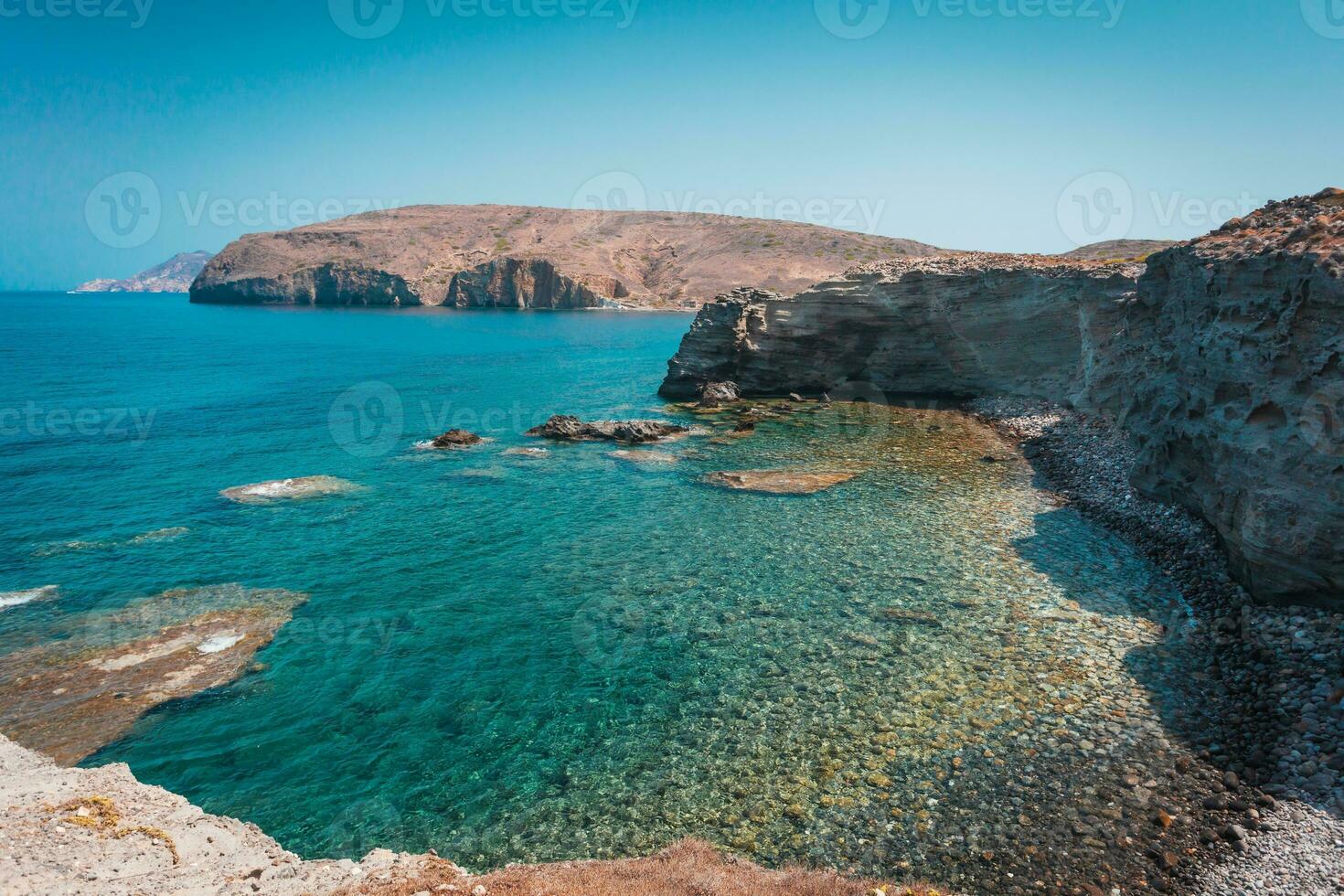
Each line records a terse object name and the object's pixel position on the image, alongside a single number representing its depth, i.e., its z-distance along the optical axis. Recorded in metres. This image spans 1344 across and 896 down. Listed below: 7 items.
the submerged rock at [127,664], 17.77
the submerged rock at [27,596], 24.28
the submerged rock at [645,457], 43.00
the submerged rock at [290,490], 35.91
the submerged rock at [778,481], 36.44
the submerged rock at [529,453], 44.72
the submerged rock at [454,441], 47.16
